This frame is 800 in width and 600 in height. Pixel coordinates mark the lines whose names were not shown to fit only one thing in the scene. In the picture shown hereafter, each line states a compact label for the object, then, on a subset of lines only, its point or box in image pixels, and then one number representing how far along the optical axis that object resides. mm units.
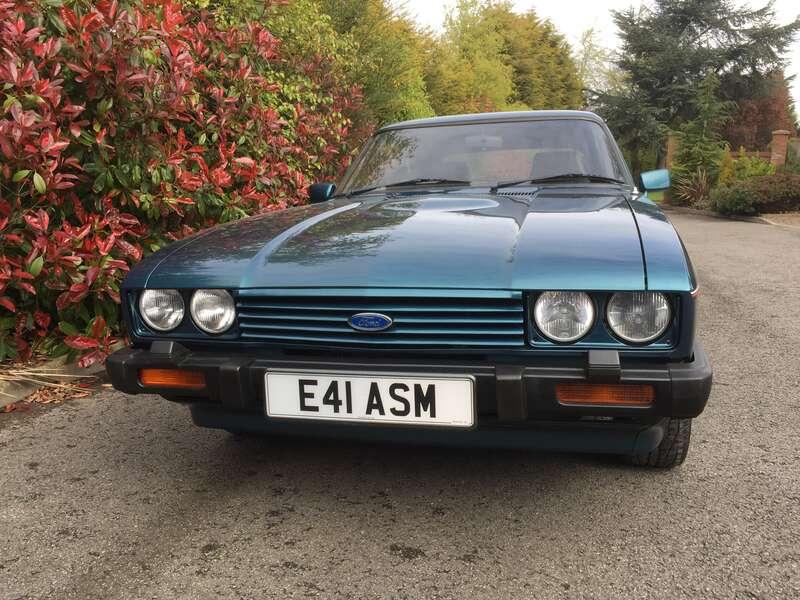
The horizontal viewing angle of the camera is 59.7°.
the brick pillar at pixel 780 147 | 22062
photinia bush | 3209
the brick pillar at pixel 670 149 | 25656
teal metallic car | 1841
